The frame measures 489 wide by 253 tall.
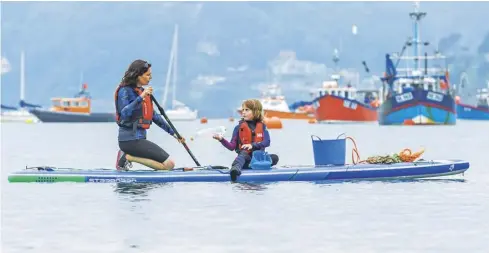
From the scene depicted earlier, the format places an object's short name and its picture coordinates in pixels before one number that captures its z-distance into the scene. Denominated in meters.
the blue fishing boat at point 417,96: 121.62
